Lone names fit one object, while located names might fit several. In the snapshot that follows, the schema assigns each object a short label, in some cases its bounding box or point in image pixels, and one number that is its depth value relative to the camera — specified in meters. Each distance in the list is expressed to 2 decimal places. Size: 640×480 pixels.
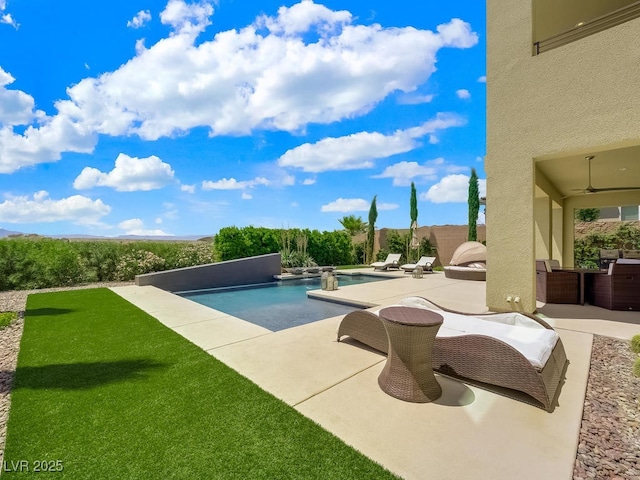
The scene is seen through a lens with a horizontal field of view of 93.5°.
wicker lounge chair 2.80
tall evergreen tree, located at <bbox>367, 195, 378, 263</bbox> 20.58
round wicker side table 2.80
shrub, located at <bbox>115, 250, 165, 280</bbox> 12.37
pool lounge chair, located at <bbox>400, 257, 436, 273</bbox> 14.76
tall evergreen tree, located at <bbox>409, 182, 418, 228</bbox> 19.62
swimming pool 7.13
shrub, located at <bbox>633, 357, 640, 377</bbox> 3.33
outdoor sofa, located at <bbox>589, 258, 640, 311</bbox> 6.13
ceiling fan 8.71
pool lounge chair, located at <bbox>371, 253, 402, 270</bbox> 15.68
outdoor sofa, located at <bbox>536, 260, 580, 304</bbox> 6.84
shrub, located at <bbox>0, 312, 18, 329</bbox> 5.75
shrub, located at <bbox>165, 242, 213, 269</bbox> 13.43
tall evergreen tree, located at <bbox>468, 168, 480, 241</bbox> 17.45
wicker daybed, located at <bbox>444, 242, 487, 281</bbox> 11.94
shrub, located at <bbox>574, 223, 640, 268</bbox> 14.47
